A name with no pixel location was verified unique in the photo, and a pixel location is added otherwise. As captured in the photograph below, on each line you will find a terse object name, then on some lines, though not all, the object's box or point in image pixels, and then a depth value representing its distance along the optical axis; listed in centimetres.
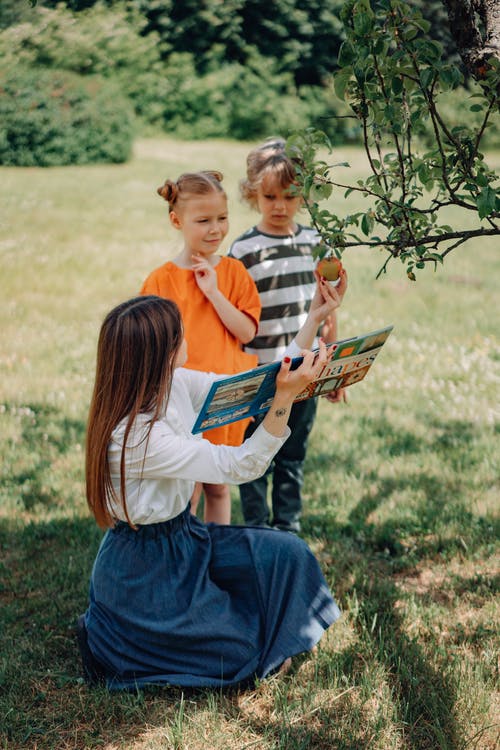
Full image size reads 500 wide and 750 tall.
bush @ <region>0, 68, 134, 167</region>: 1819
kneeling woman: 254
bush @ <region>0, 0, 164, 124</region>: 1716
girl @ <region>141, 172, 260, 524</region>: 322
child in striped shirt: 352
